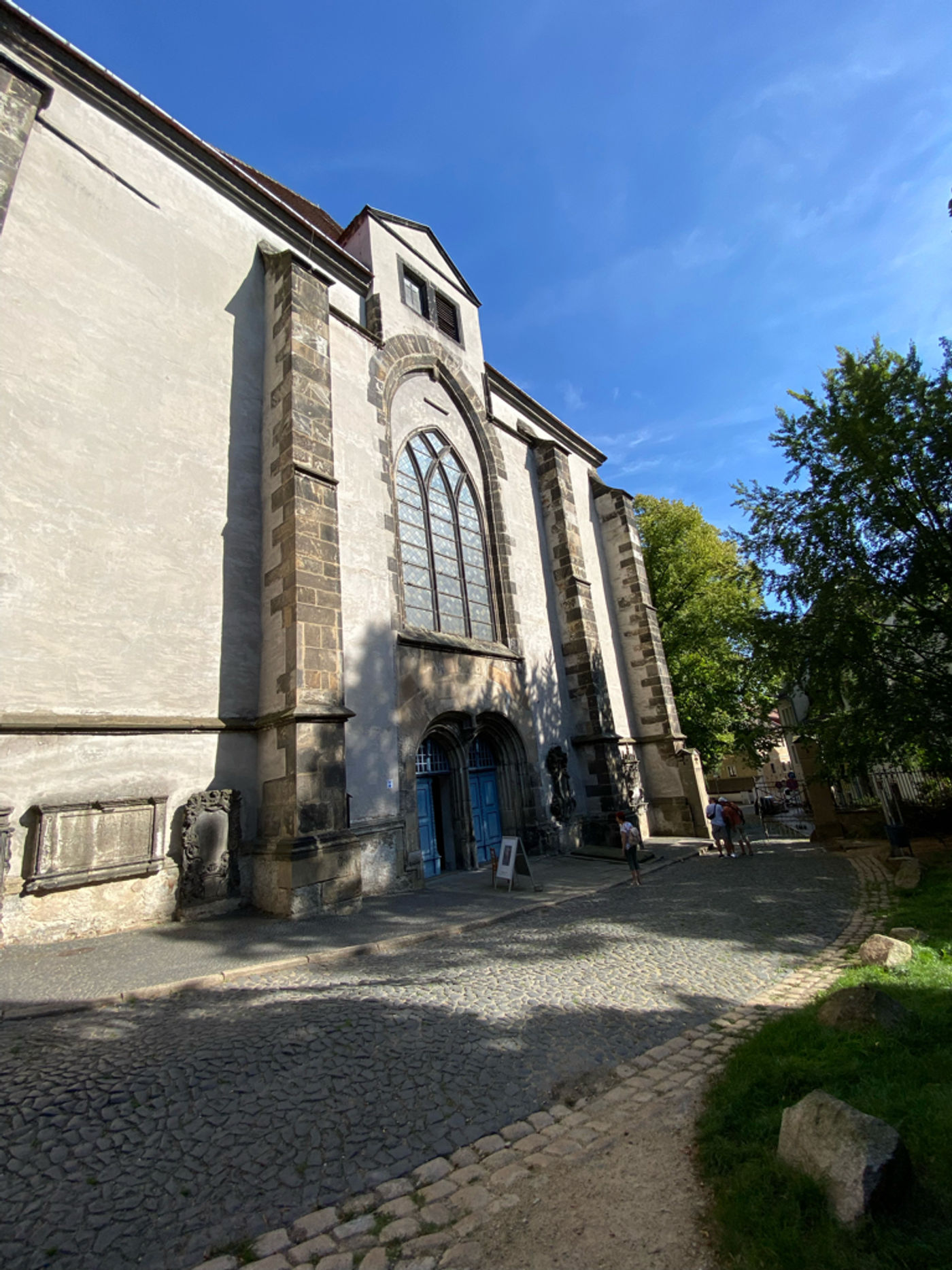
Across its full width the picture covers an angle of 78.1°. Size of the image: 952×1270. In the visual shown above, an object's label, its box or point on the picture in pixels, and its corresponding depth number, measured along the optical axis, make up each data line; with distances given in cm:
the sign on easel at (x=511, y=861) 930
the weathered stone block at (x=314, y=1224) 233
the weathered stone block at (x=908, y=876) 785
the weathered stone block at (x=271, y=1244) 224
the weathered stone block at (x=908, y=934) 537
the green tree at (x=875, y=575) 1027
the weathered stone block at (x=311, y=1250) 221
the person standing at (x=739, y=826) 1271
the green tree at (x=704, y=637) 2100
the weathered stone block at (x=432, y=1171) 264
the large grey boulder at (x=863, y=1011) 346
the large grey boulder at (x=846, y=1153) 205
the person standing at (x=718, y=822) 1254
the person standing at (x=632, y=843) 982
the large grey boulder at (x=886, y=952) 482
